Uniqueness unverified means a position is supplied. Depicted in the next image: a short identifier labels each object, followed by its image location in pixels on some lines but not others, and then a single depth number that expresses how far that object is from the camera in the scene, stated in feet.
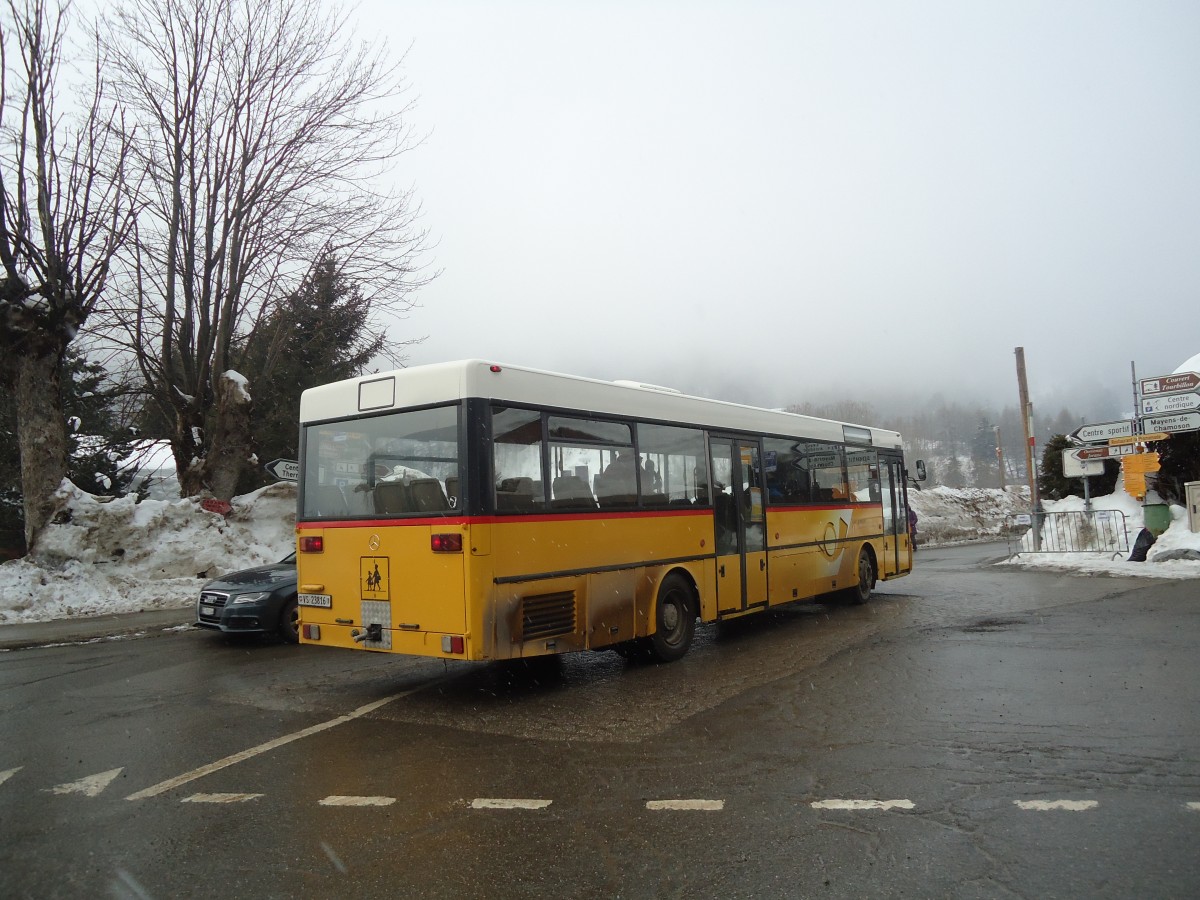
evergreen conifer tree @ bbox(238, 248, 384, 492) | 74.54
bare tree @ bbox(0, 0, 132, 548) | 55.52
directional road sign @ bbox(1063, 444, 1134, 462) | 64.54
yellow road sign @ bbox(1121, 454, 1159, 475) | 63.00
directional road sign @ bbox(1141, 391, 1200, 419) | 60.23
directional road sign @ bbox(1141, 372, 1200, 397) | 60.13
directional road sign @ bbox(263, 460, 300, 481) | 51.20
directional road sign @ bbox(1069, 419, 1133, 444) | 63.67
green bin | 63.21
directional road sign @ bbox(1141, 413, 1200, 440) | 60.23
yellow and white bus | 23.45
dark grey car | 35.14
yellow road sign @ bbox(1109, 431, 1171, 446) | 61.87
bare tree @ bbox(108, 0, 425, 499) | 66.69
